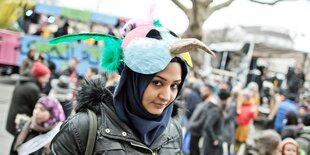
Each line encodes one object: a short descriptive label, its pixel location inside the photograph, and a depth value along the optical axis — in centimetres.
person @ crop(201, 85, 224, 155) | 663
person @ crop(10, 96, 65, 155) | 339
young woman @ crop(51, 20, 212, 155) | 199
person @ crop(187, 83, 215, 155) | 682
